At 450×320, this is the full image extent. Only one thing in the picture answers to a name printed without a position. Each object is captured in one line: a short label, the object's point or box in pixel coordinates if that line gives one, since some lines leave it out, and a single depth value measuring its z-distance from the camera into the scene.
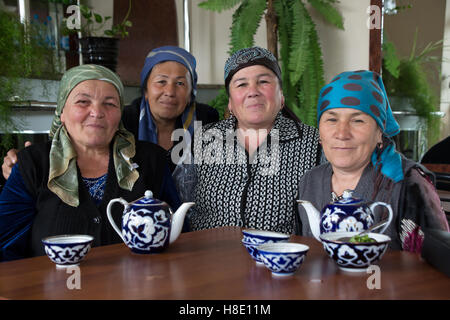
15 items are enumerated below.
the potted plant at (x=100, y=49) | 3.50
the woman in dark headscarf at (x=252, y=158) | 2.16
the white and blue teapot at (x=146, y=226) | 1.43
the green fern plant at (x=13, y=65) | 2.83
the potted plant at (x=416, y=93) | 4.05
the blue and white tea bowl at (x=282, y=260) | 1.15
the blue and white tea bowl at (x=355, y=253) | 1.18
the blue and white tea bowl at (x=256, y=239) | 1.31
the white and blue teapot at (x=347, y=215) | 1.36
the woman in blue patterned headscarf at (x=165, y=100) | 2.72
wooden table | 1.07
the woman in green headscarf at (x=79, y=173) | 1.88
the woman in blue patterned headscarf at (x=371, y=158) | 1.71
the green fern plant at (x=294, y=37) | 3.96
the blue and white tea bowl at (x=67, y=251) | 1.30
